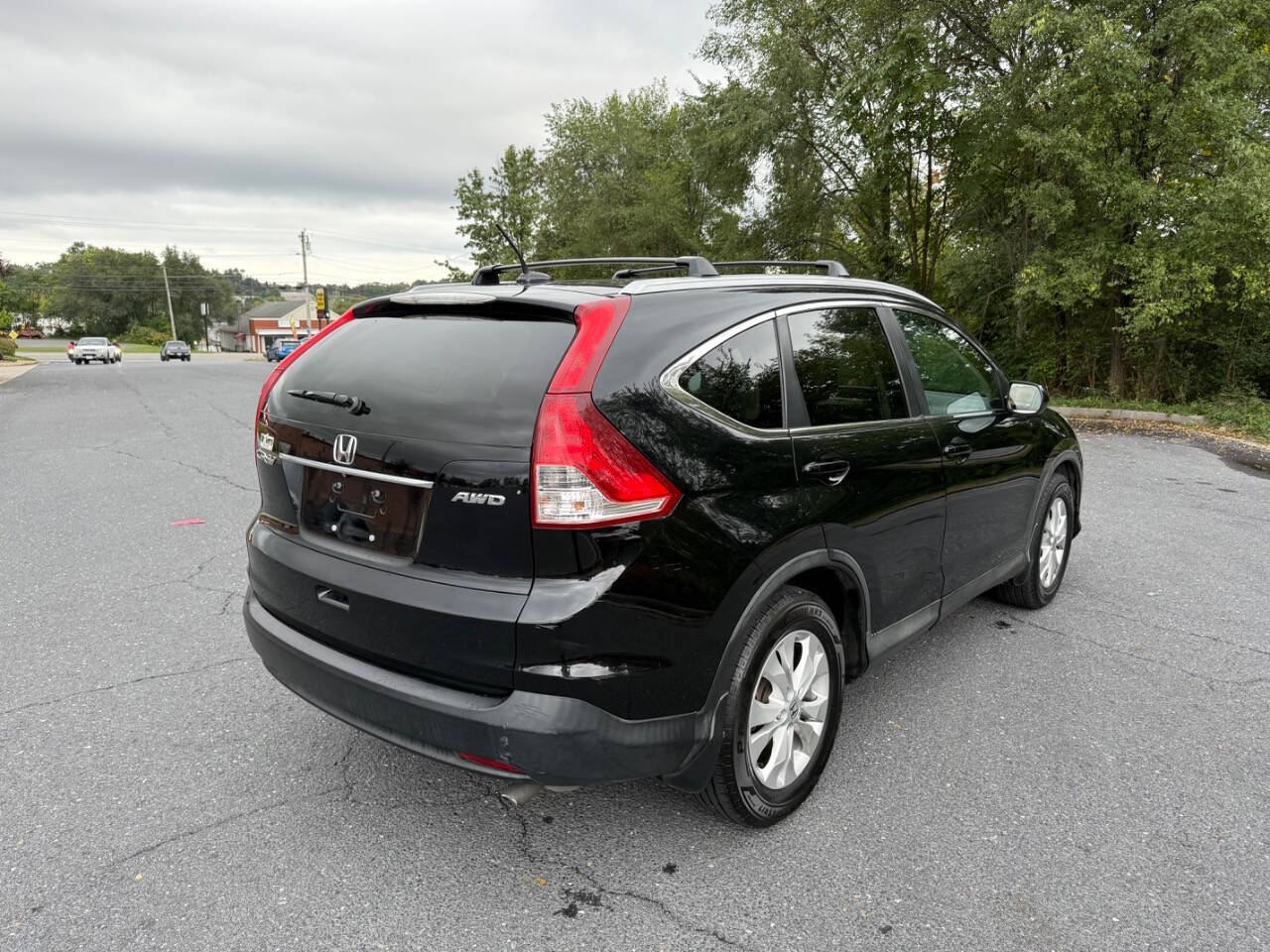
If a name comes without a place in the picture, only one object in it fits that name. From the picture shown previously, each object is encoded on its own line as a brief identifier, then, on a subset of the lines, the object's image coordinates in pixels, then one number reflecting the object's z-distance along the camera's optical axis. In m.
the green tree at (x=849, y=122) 16.08
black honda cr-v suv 2.04
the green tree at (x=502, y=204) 44.34
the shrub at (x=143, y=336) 86.81
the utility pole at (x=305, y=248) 64.09
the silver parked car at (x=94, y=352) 40.38
